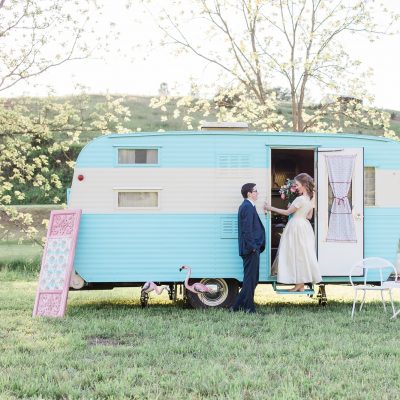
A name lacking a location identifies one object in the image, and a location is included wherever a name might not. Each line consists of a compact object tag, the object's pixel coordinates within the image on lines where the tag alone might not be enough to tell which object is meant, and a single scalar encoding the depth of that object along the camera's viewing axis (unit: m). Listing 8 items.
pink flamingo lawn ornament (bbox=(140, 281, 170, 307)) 10.19
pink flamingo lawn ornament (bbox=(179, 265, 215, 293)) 10.15
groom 9.88
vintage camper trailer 10.29
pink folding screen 9.99
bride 10.27
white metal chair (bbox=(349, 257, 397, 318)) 9.88
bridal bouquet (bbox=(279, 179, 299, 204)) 10.90
